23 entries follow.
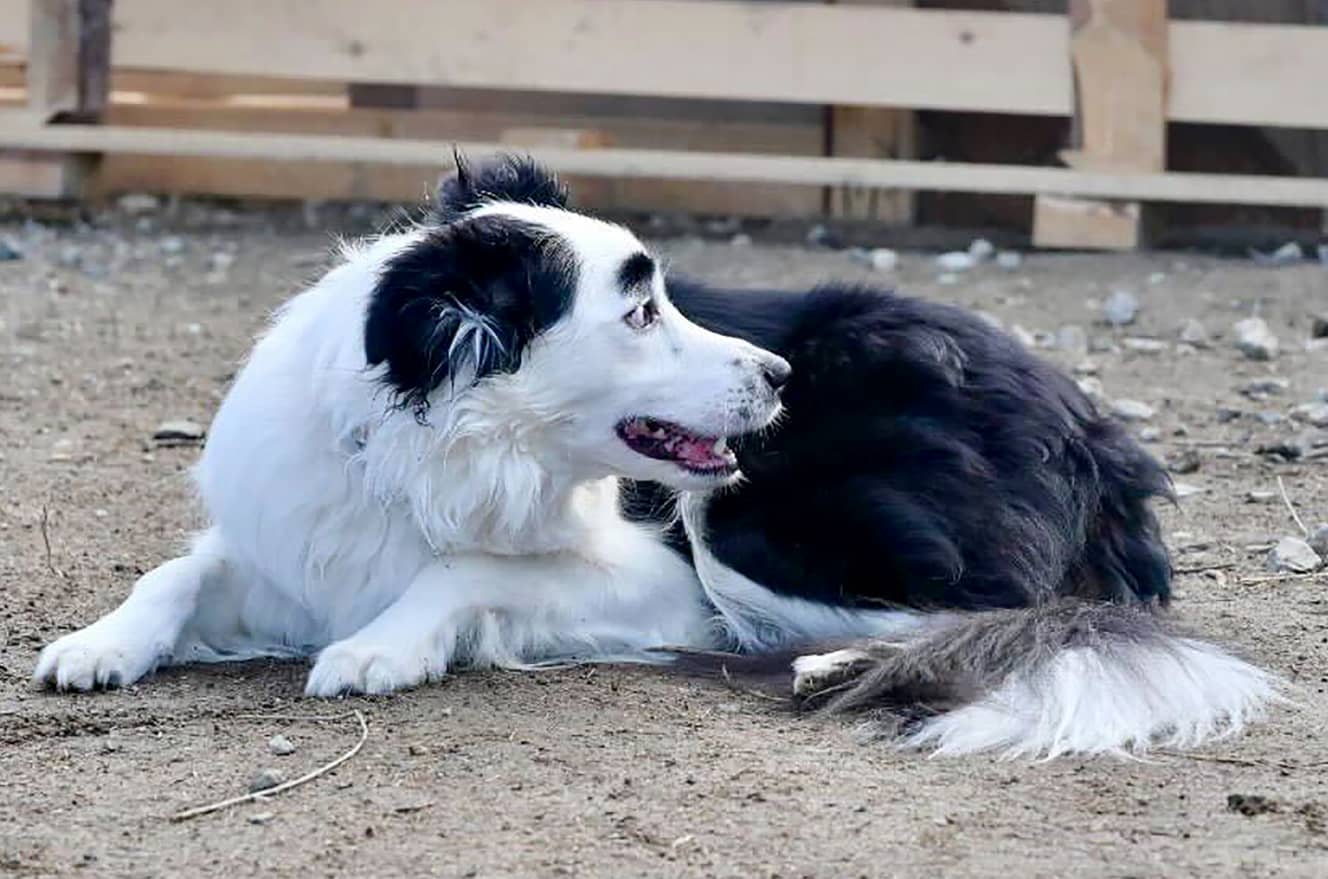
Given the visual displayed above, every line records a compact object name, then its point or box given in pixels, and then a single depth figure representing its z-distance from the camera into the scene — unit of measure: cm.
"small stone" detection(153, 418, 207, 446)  591
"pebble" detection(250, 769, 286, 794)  306
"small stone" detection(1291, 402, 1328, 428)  613
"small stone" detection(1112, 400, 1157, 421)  627
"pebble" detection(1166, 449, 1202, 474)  570
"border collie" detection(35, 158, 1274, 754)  358
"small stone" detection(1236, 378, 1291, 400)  662
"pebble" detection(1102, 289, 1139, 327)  768
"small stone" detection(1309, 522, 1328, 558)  473
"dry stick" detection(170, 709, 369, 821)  295
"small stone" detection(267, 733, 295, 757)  325
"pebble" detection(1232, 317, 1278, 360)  707
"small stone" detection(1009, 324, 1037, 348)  722
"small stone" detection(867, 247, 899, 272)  853
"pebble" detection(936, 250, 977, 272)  861
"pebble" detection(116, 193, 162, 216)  989
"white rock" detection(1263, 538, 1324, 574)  460
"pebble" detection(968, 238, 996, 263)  891
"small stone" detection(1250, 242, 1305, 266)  879
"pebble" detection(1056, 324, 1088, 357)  725
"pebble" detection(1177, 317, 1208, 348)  738
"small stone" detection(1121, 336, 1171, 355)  727
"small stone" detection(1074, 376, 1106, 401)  655
